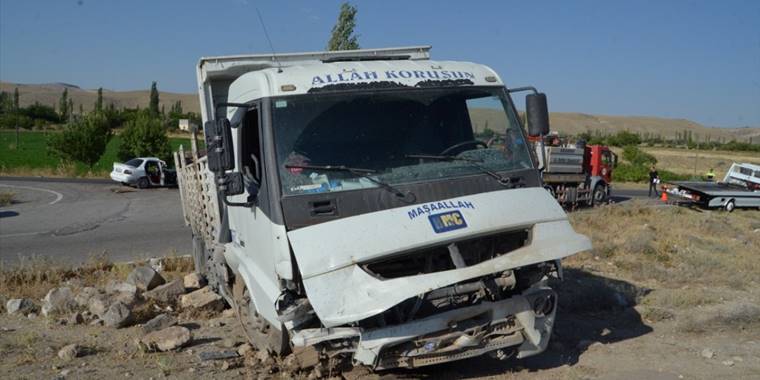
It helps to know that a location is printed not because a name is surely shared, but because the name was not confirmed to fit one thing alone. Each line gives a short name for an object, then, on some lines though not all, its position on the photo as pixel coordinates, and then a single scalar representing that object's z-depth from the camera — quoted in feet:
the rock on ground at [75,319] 23.47
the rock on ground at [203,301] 25.32
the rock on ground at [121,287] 25.63
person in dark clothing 101.55
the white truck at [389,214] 14.85
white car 99.35
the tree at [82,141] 131.23
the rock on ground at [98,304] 23.88
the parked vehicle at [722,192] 76.02
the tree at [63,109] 341.43
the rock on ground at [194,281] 28.45
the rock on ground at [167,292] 26.55
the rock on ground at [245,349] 19.76
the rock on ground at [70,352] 19.10
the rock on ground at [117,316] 23.08
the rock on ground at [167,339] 20.08
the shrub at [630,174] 150.00
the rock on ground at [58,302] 24.46
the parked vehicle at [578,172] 77.61
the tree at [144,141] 125.90
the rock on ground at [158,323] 22.21
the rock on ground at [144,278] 27.68
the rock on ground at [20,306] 25.03
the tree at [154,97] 299.99
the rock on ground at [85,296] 25.07
